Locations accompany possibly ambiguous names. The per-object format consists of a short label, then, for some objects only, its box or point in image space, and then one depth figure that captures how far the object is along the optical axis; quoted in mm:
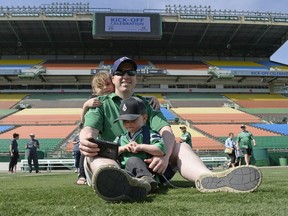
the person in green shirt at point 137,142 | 3139
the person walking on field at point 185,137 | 11316
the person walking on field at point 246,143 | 12789
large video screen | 38219
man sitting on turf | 2658
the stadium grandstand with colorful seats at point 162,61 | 34562
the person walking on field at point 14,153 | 13547
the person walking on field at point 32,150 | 13680
